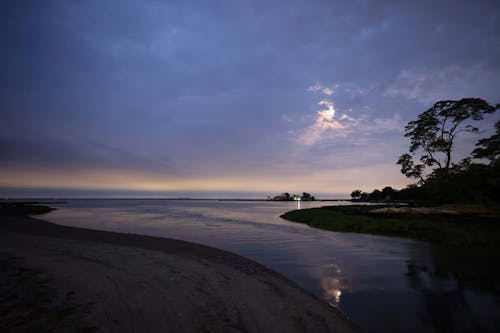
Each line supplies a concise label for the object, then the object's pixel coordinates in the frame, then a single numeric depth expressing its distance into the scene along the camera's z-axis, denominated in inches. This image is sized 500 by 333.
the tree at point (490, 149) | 1380.4
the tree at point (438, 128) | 1310.3
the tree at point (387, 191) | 5637.3
